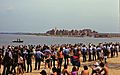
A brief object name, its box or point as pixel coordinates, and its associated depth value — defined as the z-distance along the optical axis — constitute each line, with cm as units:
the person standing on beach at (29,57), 2009
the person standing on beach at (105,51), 2632
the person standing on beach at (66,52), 2260
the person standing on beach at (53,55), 2140
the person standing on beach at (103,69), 1382
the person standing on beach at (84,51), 2667
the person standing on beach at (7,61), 1809
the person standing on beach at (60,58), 2033
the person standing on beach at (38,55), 2042
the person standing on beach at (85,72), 1350
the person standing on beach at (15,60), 1845
